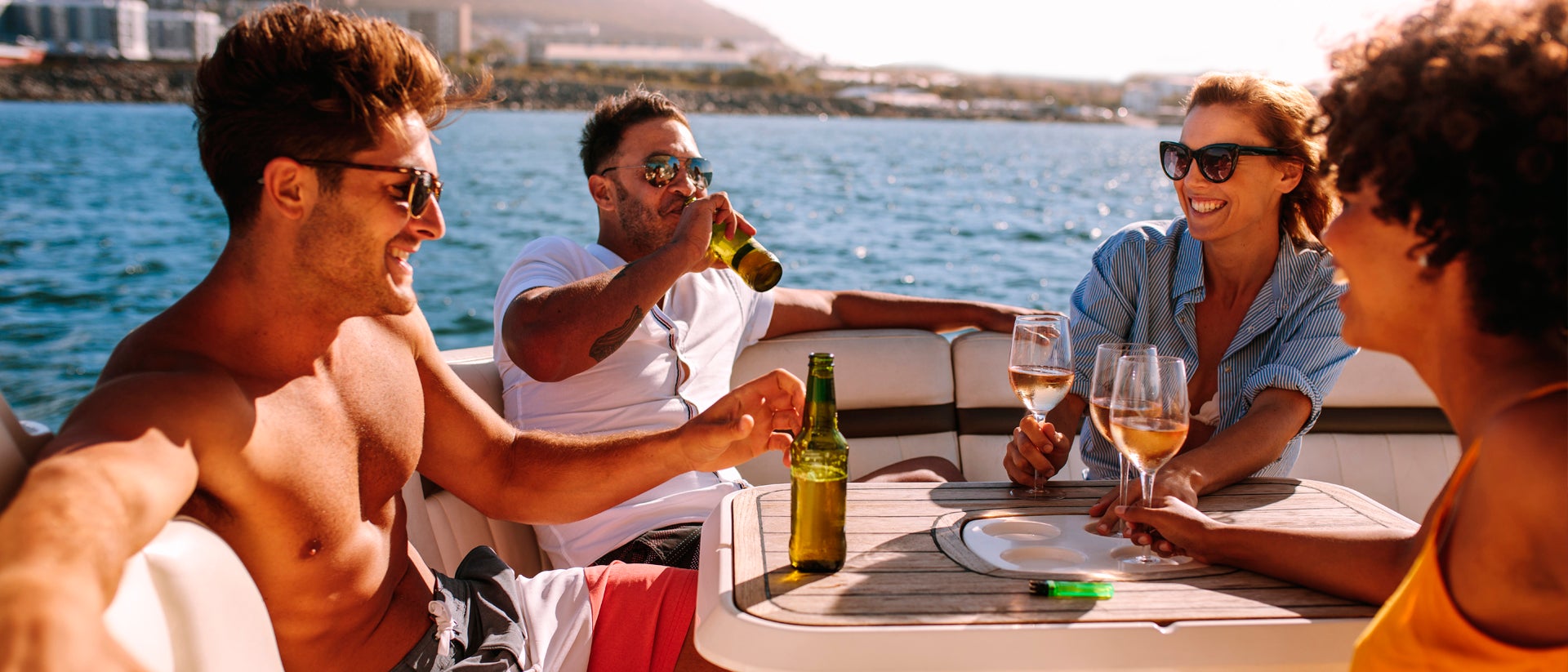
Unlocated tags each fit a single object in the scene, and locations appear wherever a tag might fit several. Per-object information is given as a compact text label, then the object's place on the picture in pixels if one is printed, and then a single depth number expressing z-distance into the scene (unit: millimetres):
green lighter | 1470
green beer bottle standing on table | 1514
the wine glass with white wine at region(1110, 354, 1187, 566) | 1558
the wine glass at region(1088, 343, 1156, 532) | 1663
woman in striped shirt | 2232
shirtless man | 1213
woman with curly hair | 1060
